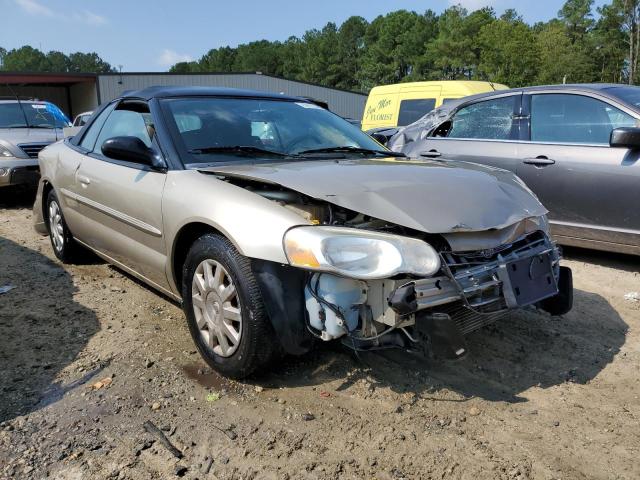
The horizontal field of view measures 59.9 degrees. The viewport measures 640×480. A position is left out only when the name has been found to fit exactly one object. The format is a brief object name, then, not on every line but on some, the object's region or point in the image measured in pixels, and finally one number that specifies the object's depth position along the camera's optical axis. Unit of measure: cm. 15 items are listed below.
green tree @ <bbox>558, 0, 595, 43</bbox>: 6444
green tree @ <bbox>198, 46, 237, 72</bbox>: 11712
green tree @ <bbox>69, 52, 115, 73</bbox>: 12912
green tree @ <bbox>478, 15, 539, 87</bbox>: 4500
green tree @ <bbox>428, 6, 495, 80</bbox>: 5822
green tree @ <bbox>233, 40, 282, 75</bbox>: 10875
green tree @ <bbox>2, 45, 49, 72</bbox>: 12502
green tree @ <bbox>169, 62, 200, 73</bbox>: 12044
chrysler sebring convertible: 245
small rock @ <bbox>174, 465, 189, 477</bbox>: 221
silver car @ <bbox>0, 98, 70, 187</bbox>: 812
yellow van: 1030
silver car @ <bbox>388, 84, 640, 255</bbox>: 453
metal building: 2752
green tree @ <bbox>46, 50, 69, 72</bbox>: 12838
